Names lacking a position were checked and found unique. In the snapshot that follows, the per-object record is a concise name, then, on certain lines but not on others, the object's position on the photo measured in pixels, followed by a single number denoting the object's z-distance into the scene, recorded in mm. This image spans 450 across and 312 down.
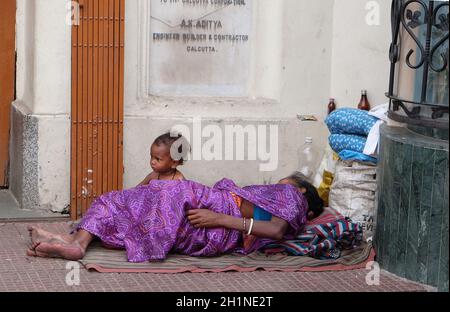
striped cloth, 6371
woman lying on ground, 6188
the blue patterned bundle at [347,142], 6938
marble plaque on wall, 7527
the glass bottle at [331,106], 7695
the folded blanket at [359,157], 6906
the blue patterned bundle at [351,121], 6930
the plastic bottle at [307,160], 7688
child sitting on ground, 6488
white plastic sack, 6953
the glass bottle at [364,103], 7488
